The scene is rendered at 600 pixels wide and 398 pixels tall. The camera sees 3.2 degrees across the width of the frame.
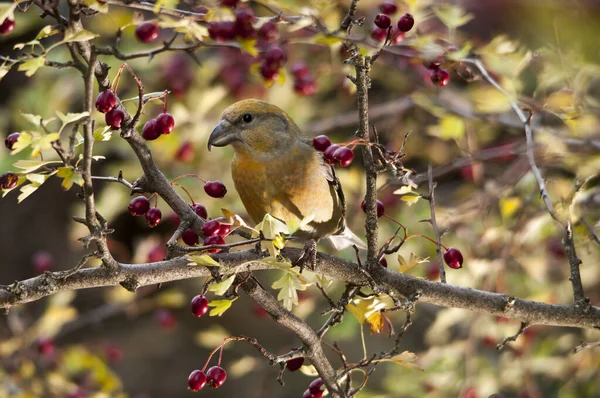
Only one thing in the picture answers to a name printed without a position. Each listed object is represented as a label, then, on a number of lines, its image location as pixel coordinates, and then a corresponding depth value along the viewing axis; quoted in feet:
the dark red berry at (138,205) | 19.40
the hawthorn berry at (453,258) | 19.52
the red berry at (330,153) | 19.35
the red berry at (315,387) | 19.49
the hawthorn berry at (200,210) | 19.48
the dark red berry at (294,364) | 19.53
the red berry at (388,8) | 19.46
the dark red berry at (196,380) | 19.43
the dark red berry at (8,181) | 19.23
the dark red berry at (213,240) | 19.35
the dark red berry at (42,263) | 20.65
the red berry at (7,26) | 19.19
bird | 19.95
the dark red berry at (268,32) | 19.25
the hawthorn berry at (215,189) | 19.48
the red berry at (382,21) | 19.39
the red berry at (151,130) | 19.34
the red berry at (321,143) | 19.43
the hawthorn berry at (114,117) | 19.23
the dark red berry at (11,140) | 19.21
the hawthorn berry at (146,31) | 19.21
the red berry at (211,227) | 19.35
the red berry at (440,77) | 19.55
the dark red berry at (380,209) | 19.53
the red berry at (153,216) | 19.40
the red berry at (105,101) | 19.20
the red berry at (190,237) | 19.44
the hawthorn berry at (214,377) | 19.47
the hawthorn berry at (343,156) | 19.32
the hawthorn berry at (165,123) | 19.33
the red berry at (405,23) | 19.40
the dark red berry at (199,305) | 19.39
